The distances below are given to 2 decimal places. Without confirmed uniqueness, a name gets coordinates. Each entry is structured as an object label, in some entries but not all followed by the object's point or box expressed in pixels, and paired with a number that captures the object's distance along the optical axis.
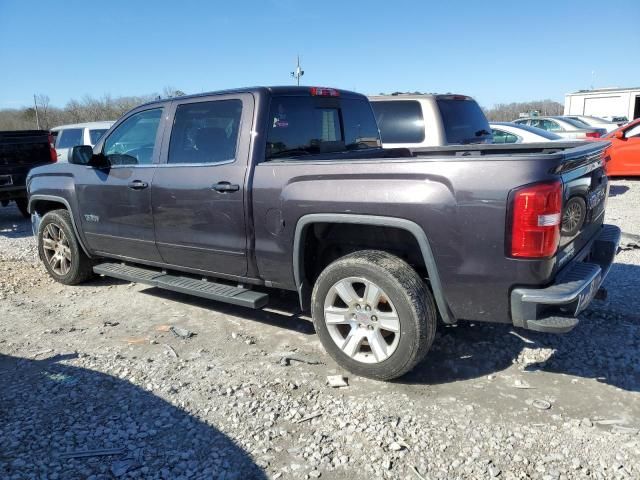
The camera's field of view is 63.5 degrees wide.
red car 11.42
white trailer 32.41
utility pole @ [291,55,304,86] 22.36
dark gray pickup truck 2.90
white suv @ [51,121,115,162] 12.26
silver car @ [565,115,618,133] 18.48
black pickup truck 9.41
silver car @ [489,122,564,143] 9.61
